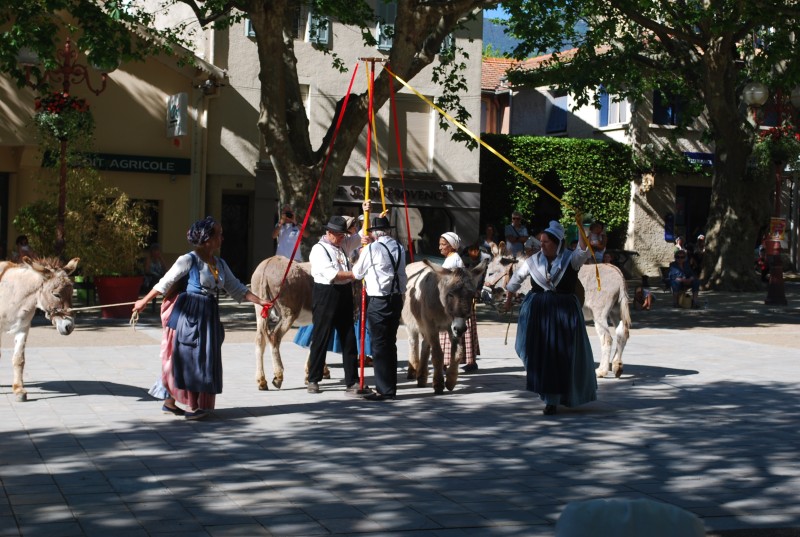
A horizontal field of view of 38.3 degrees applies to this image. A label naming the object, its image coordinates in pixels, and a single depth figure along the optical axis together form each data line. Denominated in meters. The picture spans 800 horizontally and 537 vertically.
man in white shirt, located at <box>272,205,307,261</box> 16.06
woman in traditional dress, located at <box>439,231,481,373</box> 12.67
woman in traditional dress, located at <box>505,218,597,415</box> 10.84
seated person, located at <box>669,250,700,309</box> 24.81
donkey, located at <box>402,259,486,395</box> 11.62
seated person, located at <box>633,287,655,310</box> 23.69
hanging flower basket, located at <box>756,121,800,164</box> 28.47
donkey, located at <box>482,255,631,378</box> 13.61
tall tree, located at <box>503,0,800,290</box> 24.86
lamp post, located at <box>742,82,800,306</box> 24.45
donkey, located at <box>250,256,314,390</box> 12.27
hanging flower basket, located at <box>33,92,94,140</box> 20.34
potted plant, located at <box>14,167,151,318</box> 19.91
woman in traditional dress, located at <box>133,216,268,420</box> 9.95
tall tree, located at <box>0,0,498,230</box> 18.42
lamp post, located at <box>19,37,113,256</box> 19.70
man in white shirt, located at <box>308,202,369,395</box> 11.88
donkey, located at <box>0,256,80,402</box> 10.88
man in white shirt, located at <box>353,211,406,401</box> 11.54
